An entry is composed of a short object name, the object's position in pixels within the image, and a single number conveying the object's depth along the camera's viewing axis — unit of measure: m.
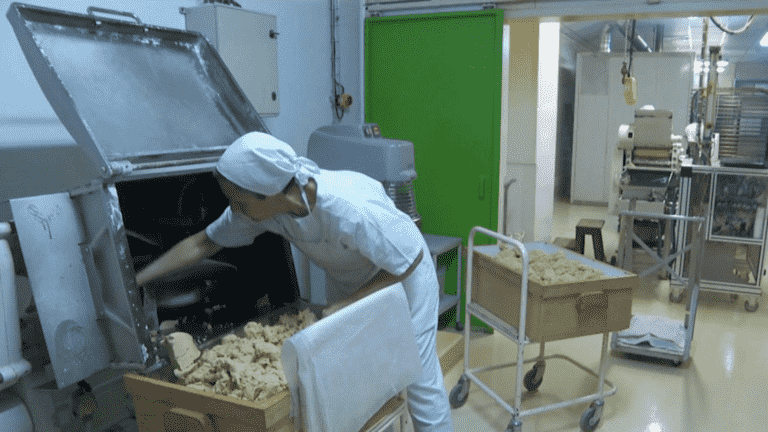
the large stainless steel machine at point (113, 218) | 1.48
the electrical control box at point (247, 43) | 2.52
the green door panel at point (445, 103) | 3.55
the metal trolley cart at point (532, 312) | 2.41
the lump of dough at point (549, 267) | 2.48
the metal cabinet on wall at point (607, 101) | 8.09
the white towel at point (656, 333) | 3.41
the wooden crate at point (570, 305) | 2.39
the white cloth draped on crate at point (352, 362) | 1.21
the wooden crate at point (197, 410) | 1.24
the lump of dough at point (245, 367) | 1.34
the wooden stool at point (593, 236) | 5.04
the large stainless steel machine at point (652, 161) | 4.91
